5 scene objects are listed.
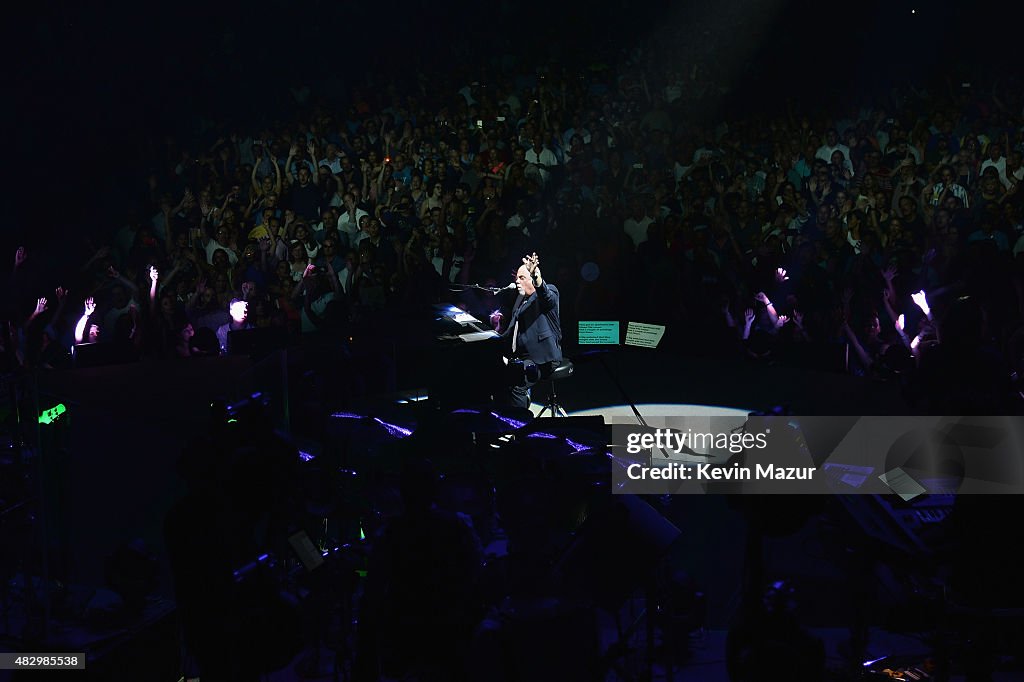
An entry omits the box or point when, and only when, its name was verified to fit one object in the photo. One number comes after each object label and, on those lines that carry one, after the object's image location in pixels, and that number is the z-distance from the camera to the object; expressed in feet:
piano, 27.55
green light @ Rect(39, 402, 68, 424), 17.33
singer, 30.66
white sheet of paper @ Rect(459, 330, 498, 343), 28.81
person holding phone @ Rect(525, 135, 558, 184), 42.04
